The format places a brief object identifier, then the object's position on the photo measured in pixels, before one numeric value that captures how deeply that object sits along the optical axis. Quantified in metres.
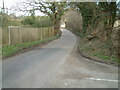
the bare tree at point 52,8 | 26.95
